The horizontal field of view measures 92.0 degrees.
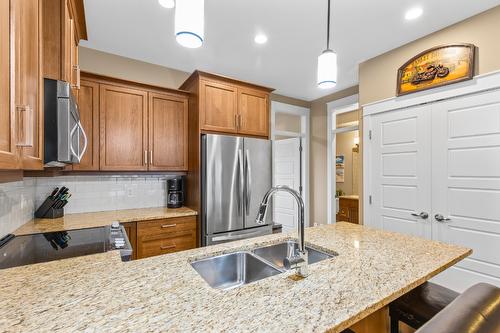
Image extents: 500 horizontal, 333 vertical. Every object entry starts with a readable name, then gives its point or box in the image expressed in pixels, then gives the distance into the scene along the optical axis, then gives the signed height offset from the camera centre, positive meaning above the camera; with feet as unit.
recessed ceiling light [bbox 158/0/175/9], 5.48 +3.88
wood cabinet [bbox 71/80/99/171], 8.16 +1.60
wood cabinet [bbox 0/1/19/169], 2.56 +0.71
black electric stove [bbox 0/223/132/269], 4.53 -1.69
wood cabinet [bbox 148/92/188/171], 9.38 +1.40
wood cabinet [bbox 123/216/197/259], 7.86 -2.35
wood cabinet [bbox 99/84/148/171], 8.54 +1.41
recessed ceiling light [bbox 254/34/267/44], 8.32 +4.51
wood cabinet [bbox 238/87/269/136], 10.21 +2.41
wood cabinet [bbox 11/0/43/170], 2.93 +1.15
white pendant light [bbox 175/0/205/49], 3.01 +1.87
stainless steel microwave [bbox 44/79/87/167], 4.09 +0.76
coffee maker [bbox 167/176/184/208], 9.82 -1.07
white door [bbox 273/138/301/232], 15.38 -0.58
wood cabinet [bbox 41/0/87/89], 4.46 +2.44
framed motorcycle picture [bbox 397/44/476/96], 7.27 +3.23
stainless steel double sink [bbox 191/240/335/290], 4.23 -1.82
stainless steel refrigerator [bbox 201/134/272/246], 8.80 -0.70
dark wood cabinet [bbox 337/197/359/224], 15.71 -2.86
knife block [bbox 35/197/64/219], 7.78 -1.41
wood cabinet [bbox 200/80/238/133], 9.26 +2.39
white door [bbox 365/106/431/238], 8.20 -0.17
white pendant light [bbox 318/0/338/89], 5.00 +2.07
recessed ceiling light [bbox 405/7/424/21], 6.94 +4.53
